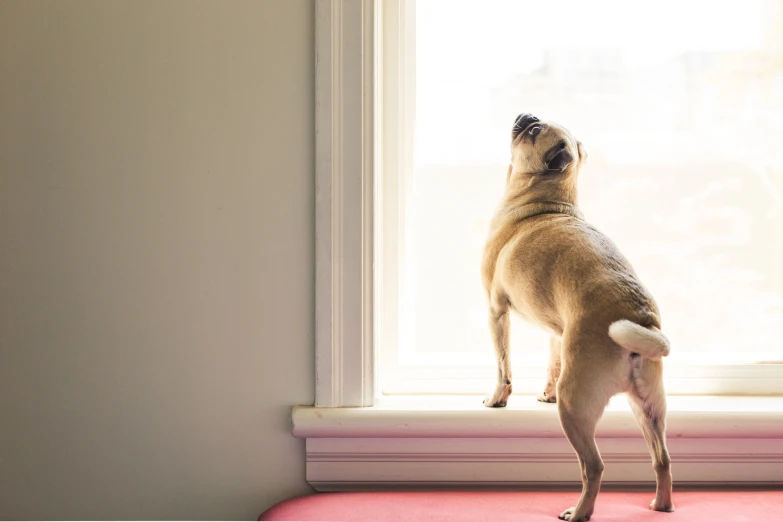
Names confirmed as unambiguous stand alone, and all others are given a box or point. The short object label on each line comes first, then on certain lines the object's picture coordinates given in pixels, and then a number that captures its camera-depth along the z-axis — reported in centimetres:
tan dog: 102
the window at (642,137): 149
